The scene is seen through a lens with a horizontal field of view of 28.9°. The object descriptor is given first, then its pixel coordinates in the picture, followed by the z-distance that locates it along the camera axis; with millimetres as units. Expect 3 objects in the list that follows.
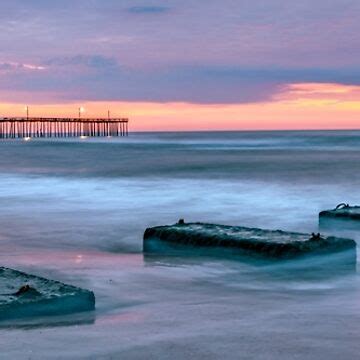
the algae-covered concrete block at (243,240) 9156
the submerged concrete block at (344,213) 12984
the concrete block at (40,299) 6344
